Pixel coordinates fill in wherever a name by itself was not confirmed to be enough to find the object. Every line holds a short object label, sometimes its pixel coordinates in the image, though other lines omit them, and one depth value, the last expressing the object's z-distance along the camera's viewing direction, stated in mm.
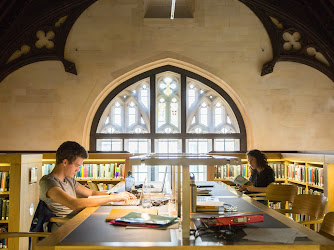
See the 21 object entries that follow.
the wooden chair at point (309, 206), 3346
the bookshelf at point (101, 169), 7891
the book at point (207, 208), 2778
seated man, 3027
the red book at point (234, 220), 2131
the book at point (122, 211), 2529
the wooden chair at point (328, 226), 2557
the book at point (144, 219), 2265
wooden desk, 1837
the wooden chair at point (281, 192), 4363
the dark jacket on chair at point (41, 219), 2906
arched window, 9312
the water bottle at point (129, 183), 3971
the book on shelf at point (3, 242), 5266
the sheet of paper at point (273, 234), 1935
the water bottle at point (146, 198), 2951
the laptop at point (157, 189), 4032
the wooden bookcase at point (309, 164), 5875
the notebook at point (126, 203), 3154
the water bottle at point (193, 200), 2657
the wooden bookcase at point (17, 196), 4980
